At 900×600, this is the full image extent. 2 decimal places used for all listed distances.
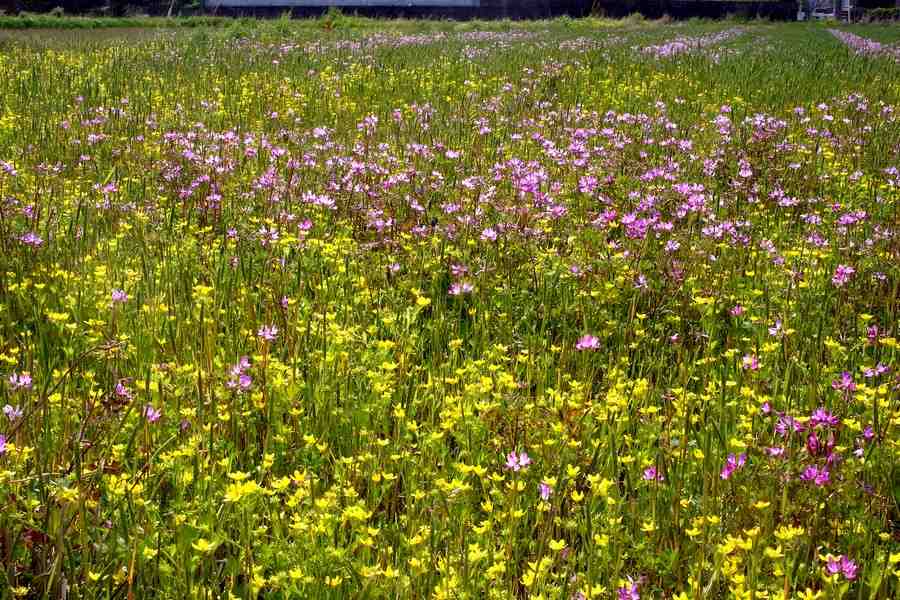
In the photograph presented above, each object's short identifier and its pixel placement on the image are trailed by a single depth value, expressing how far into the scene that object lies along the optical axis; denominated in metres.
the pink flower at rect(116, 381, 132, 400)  2.74
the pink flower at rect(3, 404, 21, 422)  2.46
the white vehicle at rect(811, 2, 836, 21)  64.38
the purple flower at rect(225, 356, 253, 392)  2.89
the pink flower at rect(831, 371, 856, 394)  2.98
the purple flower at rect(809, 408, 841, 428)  2.68
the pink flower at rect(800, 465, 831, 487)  2.42
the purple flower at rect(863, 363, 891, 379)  3.13
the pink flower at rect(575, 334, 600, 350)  3.37
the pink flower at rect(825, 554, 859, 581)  2.09
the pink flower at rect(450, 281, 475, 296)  3.97
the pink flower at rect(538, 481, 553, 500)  2.35
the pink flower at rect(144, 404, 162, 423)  2.64
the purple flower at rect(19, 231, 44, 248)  4.04
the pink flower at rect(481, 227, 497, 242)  4.54
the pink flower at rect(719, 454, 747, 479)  2.52
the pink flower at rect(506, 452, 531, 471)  2.50
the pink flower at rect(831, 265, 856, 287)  3.89
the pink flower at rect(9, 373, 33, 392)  2.60
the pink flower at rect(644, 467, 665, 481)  2.55
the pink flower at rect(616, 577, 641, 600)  2.07
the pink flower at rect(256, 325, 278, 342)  3.20
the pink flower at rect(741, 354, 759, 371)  3.10
